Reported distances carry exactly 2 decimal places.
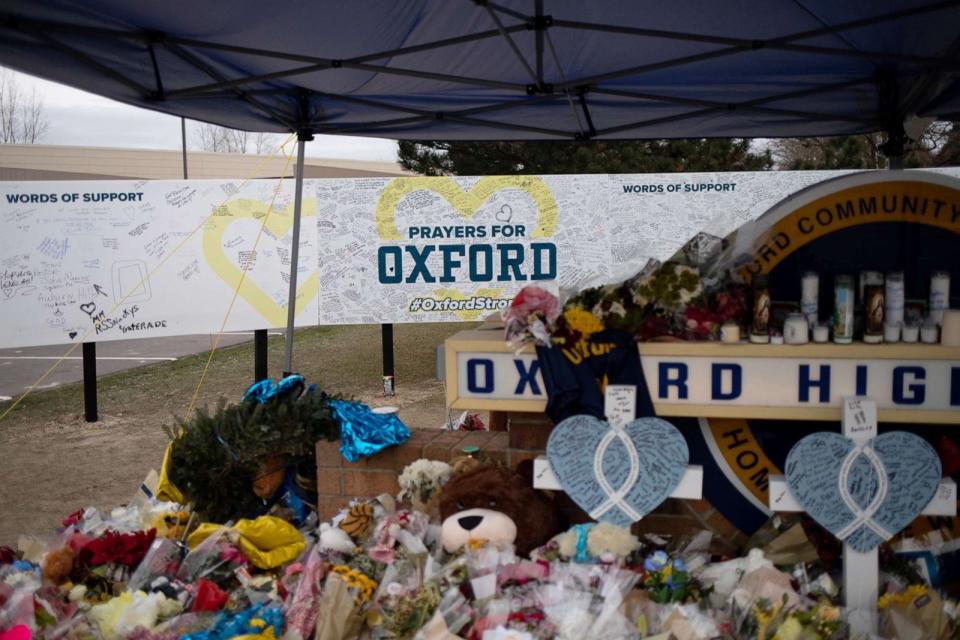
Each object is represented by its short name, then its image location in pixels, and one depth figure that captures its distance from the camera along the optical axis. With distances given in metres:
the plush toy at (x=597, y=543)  2.86
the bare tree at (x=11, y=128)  39.88
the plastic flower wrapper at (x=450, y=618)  2.52
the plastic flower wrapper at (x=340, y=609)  2.57
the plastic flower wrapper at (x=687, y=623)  2.47
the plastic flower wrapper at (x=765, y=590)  2.60
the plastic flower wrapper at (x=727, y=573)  2.75
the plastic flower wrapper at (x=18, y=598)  2.63
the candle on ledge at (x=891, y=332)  2.79
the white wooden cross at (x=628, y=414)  2.89
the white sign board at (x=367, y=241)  8.23
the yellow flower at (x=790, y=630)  2.39
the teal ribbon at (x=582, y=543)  2.90
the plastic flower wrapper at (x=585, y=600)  2.51
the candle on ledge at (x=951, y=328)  2.72
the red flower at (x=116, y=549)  3.11
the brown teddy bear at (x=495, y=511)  2.99
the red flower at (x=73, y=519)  3.70
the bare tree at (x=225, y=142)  53.59
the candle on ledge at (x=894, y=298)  2.77
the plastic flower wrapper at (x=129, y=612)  2.70
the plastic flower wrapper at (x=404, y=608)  2.60
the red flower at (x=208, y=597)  2.83
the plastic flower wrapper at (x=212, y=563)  3.05
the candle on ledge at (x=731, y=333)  2.88
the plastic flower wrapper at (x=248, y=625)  2.59
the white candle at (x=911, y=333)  2.80
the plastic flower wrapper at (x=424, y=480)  3.39
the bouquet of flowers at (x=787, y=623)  2.41
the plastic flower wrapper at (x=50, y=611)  2.70
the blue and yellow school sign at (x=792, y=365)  2.77
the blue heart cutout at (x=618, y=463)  2.90
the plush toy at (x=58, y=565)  3.07
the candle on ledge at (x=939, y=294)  2.82
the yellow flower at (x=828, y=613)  2.50
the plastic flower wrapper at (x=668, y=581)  2.69
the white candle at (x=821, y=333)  2.82
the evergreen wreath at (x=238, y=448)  3.76
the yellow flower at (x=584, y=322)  2.95
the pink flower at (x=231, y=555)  3.11
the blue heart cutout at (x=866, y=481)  2.74
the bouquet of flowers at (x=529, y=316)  2.98
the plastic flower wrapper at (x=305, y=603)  2.65
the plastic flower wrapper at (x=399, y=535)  3.01
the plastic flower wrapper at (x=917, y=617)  2.45
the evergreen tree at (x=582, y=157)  13.20
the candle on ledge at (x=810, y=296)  2.88
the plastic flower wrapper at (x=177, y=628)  2.64
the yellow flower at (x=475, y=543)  2.92
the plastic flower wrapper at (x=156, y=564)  3.00
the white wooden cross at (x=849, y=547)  2.74
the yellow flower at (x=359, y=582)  2.75
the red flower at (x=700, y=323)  2.94
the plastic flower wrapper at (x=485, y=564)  2.73
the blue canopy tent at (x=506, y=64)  3.57
